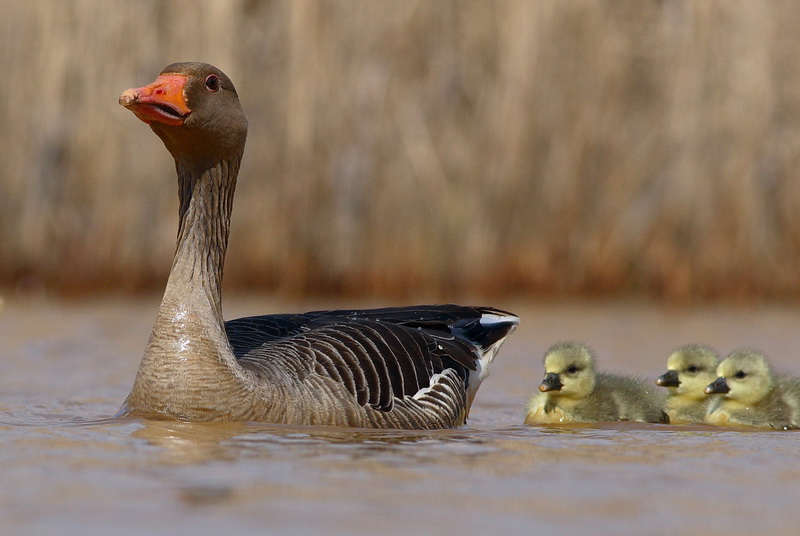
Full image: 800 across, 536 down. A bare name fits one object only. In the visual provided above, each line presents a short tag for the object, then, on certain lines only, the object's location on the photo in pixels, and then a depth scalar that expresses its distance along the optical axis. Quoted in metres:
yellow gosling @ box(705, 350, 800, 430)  13.62
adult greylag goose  11.75
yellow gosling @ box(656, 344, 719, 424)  14.45
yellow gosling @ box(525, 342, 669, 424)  14.16
